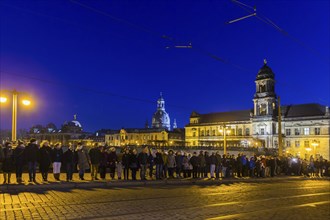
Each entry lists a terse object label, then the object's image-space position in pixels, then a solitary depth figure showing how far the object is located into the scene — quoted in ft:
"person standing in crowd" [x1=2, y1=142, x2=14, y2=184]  54.19
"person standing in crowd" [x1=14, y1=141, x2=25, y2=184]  55.10
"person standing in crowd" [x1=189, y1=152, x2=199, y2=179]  76.43
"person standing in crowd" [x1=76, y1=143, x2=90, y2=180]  62.90
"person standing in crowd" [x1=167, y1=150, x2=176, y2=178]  72.74
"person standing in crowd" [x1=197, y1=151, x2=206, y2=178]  76.61
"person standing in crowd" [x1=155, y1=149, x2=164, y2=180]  69.82
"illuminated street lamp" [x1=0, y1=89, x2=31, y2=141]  72.84
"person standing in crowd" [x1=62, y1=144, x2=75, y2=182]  59.47
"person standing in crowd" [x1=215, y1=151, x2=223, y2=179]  80.43
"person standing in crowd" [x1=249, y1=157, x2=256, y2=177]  89.40
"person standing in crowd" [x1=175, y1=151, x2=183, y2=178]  74.84
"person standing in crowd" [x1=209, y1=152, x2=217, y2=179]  79.25
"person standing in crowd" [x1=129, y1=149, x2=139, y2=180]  66.85
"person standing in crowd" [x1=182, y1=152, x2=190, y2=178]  75.82
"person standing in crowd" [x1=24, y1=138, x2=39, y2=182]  56.13
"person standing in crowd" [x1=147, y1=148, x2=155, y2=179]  70.08
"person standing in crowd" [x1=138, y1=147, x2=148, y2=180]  67.67
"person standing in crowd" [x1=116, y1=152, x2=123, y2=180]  68.33
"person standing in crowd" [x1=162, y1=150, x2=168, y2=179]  72.22
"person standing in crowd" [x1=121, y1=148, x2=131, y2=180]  67.16
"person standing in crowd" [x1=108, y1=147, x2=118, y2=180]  67.62
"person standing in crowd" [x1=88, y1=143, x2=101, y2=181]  63.62
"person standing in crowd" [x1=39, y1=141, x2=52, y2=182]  58.18
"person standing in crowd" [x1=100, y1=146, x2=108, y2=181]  66.39
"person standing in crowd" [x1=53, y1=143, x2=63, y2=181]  60.23
